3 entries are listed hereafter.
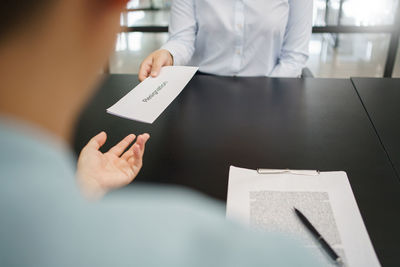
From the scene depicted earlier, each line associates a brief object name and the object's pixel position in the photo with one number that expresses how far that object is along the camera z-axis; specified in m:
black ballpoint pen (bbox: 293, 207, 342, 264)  0.51
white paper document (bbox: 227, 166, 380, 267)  0.54
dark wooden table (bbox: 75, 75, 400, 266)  0.65
